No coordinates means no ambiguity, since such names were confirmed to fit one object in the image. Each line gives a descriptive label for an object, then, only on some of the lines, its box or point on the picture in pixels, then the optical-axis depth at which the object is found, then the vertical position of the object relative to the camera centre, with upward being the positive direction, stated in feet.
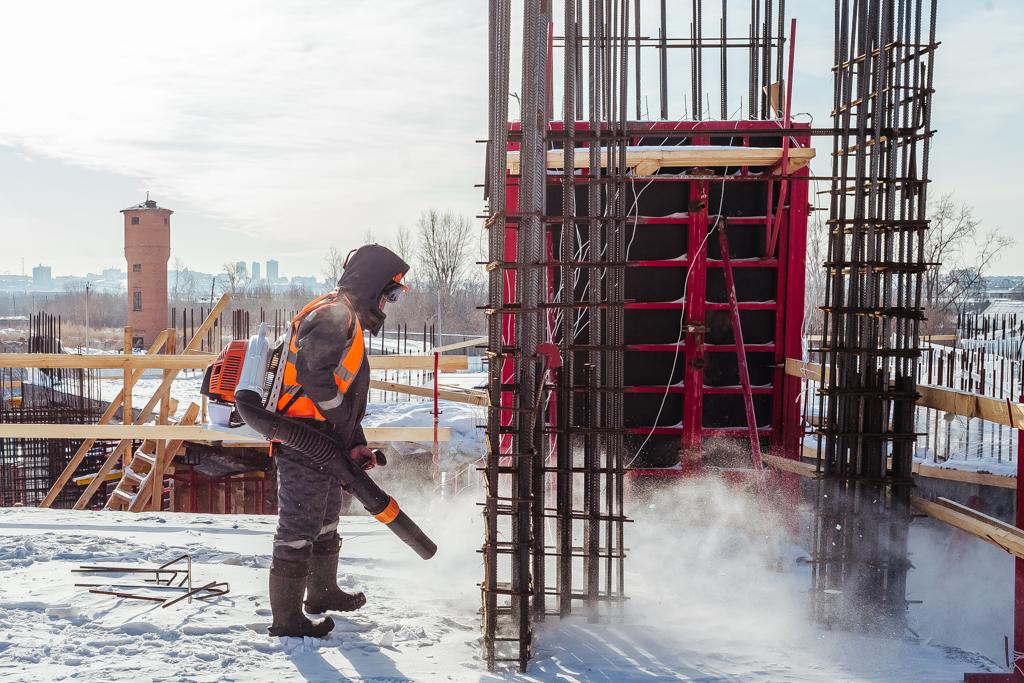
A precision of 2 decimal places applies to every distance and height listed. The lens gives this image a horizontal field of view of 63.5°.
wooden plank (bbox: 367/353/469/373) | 26.89 -1.31
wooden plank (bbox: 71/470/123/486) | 45.68 -9.23
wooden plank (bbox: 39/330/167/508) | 35.55 -5.93
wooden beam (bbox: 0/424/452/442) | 28.19 -3.86
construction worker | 14.89 -1.67
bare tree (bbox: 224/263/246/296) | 192.52 +12.30
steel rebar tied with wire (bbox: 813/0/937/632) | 16.88 -0.22
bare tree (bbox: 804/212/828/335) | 64.93 +3.17
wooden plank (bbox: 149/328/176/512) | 38.32 -6.56
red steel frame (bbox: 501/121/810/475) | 23.79 +0.69
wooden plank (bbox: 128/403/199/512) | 38.17 -7.89
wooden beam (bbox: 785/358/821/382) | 22.19 -1.16
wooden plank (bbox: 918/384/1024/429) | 13.80 -1.39
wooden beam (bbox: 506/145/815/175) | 21.03 +4.35
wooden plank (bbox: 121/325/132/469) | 36.97 -3.71
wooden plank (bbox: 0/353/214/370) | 30.12 -1.56
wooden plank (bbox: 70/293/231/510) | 38.04 -3.56
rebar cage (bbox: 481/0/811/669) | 14.61 -0.16
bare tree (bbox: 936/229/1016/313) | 97.33 +6.57
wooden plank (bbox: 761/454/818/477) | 19.45 -3.44
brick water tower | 141.38 +10.46
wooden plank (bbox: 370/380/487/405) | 30.62 -2.88
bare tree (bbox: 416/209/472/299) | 154.40 +12.42
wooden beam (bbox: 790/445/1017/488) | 26.71 -4.88
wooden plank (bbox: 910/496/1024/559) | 13.94 -3.51
